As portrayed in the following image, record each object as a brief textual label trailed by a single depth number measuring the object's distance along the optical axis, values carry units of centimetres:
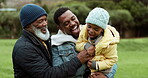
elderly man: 256
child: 265
